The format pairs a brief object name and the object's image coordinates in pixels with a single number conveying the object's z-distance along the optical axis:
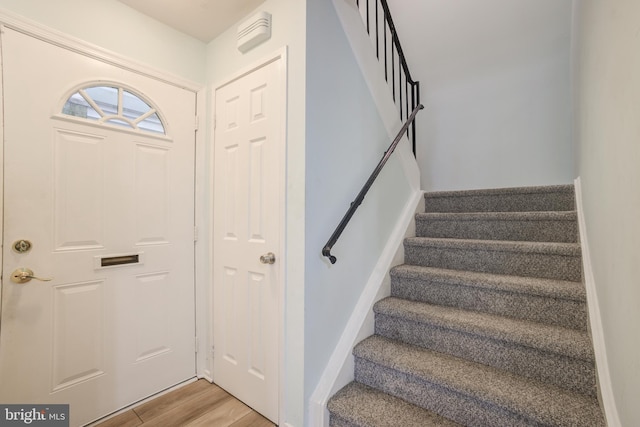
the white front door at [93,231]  1.41
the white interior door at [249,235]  1.63
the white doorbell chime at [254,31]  1.64
